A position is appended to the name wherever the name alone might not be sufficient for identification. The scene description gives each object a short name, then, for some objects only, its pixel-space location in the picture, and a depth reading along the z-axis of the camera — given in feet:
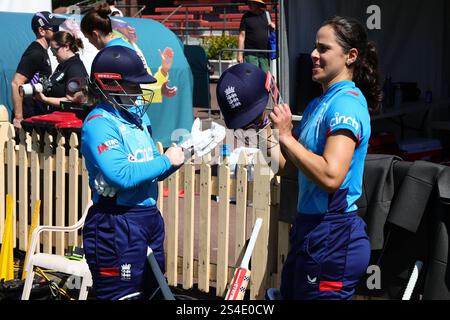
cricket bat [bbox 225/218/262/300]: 24.08
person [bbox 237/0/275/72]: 69.15
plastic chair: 29.73
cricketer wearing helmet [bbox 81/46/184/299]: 21.94
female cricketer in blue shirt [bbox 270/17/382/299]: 19.69
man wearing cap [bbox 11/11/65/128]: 46.06
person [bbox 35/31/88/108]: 43.47
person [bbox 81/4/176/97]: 37.58
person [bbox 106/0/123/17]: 57.88
